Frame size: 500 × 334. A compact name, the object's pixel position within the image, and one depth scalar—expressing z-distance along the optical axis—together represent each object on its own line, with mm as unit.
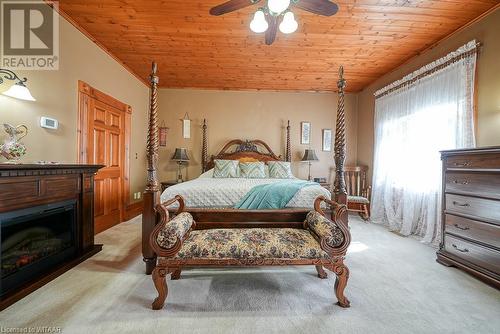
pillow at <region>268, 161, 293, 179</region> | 4180
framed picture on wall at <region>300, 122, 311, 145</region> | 5047
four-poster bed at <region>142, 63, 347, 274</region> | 2195
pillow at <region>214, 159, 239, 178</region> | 4047
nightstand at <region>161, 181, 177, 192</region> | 4386
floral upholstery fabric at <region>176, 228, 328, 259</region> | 1683
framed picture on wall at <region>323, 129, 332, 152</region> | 5062
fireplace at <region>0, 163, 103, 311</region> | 1729
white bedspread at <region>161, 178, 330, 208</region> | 2406
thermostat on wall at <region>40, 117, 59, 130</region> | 2357
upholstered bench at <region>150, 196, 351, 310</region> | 1644
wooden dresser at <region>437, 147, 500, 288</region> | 1910
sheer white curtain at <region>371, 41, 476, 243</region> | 2726
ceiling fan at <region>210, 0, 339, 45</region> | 1686
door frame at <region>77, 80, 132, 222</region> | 2928
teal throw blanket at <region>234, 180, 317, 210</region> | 2355
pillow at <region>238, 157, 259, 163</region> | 4626
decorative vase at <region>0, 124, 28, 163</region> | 1852
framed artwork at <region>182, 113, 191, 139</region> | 4930
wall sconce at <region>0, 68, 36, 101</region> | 1962
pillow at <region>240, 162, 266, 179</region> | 4059
